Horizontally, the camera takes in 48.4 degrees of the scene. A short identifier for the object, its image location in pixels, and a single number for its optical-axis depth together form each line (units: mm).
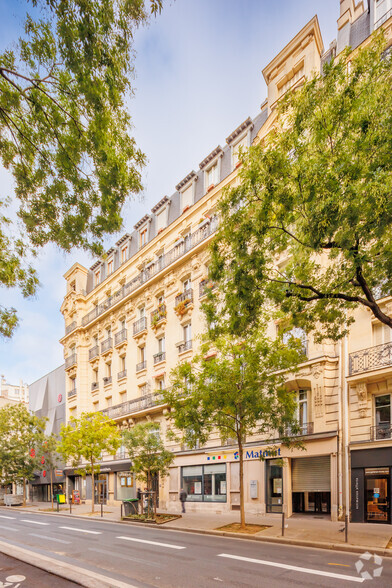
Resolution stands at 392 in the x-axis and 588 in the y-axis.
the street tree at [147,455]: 20391
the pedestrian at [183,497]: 23141
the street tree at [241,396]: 15742
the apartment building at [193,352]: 16938
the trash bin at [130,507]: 21859
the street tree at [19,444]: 37531
